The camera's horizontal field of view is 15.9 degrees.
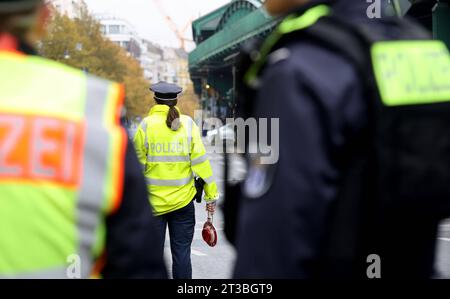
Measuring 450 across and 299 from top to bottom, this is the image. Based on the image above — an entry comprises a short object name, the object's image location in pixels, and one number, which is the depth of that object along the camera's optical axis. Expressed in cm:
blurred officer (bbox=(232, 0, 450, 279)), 348
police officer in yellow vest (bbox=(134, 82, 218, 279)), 1192
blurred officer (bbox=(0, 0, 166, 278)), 337
